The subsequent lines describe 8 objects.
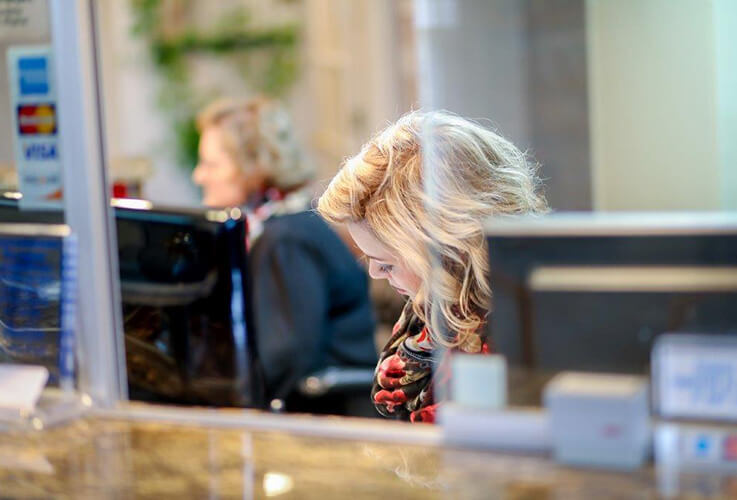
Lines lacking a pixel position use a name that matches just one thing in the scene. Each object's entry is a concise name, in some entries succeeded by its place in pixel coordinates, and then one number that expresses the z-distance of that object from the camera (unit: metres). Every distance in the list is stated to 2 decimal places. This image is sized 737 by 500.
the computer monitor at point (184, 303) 4.05
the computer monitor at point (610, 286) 3.62
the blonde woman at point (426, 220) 3.81
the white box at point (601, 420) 3.59
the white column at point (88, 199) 3.98
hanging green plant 10.98
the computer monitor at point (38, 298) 3.99
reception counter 3.59
